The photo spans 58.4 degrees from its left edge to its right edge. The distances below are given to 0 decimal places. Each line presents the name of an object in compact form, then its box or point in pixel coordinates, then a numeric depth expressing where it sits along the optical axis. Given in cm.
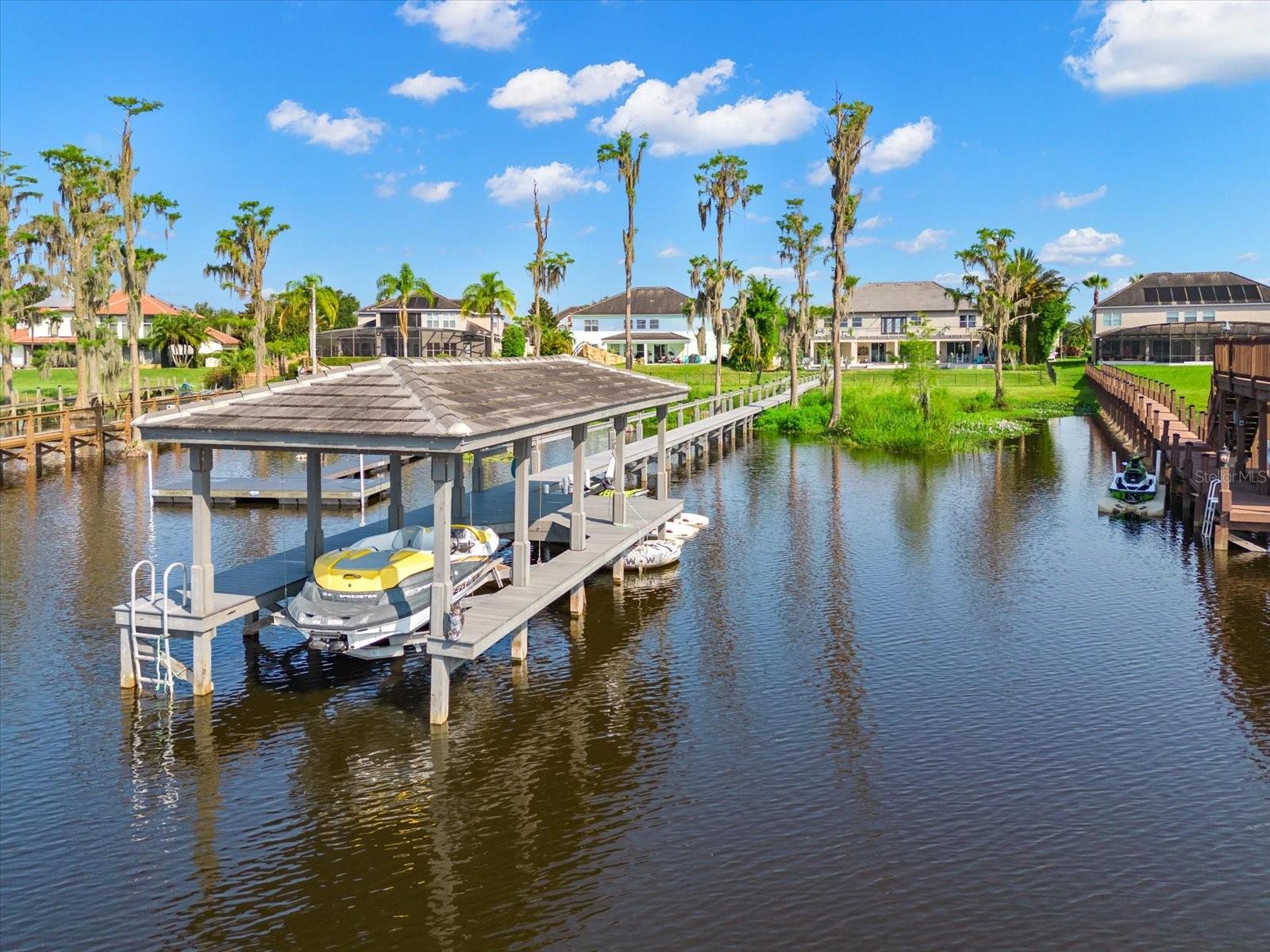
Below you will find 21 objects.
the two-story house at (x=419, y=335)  8712
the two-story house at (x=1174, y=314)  8825
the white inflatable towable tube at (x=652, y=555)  2514
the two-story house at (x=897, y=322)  10275
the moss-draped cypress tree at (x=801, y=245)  7188
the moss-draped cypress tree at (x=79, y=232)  5019
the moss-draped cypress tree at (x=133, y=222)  4681
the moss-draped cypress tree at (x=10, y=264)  4809
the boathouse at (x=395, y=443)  1493
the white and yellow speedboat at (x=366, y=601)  1614
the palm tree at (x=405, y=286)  7606
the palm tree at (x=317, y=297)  7729
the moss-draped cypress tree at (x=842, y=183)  5247
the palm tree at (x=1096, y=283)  10925
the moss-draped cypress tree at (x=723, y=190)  6197
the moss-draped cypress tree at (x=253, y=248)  5928
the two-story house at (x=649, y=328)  10562
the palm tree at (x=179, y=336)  8800
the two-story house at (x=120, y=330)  8894
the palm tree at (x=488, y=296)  8406
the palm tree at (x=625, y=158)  5925
